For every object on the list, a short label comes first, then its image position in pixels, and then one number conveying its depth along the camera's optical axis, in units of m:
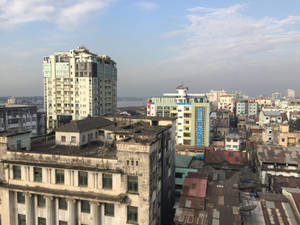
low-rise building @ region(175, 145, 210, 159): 77.44
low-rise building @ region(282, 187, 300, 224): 27.99
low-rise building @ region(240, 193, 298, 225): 27.84
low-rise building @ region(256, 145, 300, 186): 48.56
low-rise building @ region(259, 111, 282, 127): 114.68
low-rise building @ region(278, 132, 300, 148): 70.62
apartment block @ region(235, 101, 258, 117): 186.62
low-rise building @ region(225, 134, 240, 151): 82.12
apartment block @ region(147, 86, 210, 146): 90.94
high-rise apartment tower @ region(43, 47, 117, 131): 99.62
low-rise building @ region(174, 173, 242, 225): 26.16
